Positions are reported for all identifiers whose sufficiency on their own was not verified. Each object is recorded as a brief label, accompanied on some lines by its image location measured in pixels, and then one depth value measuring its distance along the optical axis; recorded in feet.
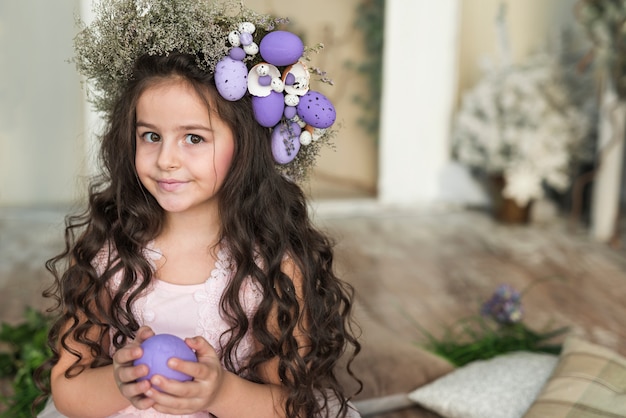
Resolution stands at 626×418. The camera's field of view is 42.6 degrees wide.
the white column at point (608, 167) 13.34
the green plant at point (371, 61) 15.40
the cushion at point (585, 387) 6.61
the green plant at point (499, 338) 8.57
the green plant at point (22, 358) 7.36
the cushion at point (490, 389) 7.08
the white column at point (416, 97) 15.49
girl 4.94
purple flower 8.55
